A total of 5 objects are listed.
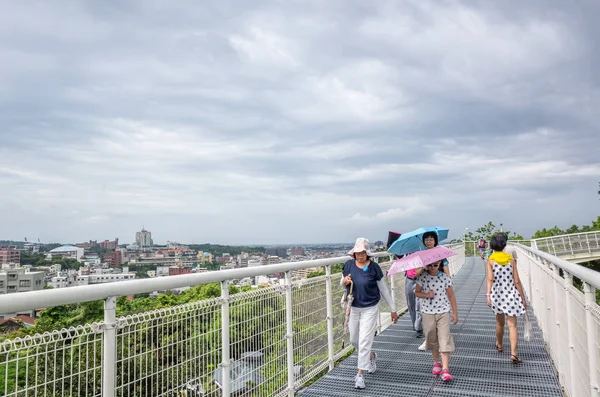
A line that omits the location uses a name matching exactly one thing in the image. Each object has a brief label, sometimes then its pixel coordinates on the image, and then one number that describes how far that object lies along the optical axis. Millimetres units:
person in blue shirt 5312
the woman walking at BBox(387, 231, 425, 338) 7781
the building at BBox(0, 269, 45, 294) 20456
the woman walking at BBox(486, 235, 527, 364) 6086
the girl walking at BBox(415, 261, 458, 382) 5359
